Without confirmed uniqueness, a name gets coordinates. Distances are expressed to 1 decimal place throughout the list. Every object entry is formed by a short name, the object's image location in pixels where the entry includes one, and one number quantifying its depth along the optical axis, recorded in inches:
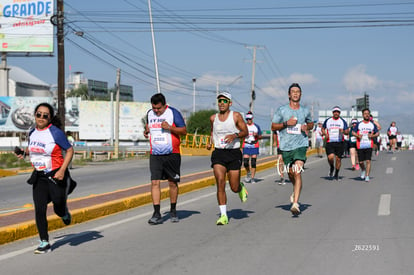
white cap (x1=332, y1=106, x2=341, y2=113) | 613.9
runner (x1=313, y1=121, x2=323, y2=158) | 1268.5
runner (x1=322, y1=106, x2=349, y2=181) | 622.8
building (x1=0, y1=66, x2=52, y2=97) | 4409.5
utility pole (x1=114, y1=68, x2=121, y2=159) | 1593.3
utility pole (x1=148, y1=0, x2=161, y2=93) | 1494.8
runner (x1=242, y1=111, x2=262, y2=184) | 617.9
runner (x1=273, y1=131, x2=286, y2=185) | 586.9
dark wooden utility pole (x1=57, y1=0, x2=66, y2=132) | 1003.3
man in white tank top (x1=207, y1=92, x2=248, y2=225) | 326.0
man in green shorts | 357.1
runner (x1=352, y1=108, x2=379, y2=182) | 605.9
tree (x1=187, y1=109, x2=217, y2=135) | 4116.1
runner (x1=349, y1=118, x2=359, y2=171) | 743.7
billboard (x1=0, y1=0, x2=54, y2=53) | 2114.8
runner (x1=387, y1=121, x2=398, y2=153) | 1408.7
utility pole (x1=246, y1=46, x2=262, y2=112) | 2255.4
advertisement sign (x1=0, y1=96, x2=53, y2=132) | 2859.3
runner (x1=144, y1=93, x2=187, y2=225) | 330.0
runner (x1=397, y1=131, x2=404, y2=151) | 1597.8
